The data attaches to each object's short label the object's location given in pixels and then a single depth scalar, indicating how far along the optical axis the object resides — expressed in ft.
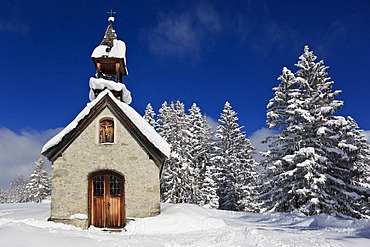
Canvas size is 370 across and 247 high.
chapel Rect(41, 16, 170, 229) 45.29
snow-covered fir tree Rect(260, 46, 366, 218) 59.49
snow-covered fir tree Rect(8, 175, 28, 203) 489.58
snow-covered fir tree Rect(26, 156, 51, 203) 142.63
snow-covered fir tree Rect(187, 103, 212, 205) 118.32
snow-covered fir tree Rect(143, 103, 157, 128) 125.90
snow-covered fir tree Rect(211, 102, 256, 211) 109.50
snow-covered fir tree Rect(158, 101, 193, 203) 105.91
